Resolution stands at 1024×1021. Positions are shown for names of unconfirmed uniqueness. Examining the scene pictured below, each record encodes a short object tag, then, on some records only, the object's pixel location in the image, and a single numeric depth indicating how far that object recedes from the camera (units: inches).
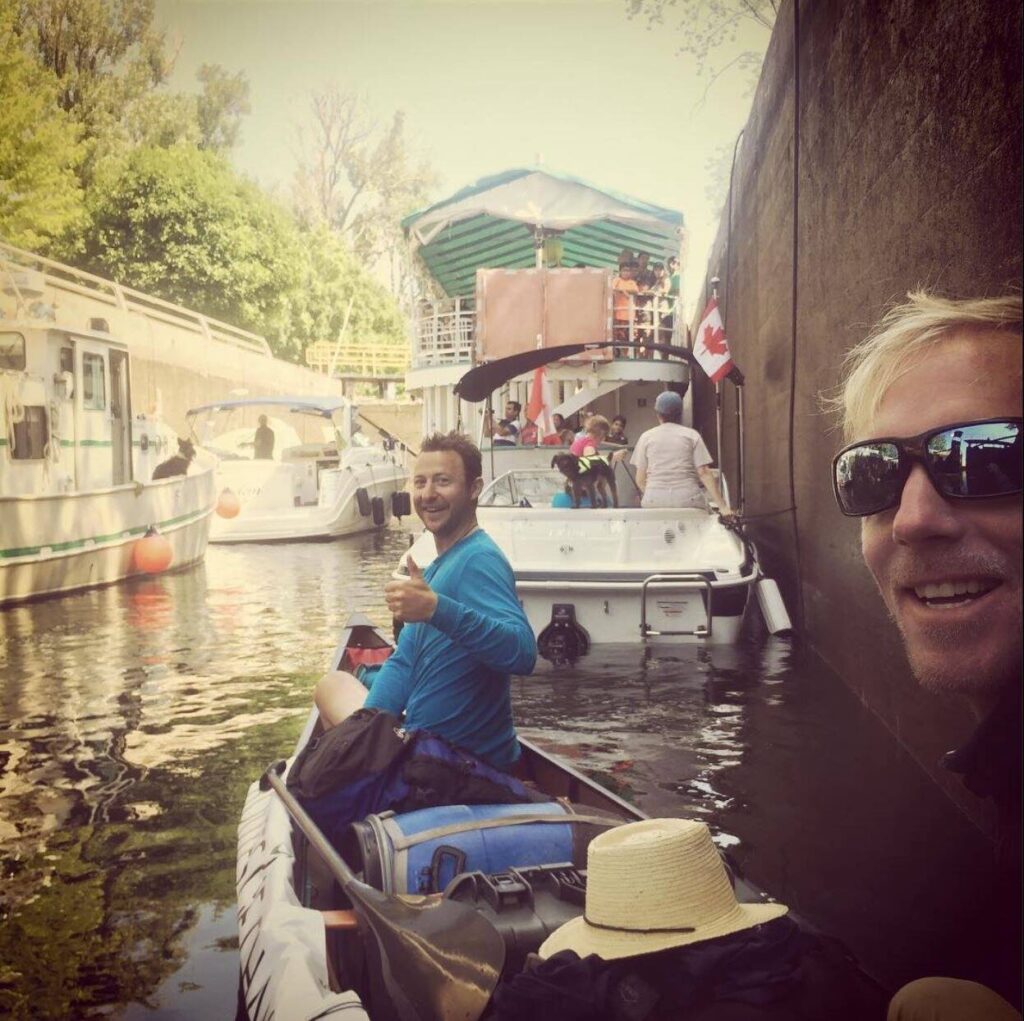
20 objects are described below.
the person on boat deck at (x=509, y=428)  313.1
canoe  62.9
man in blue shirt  85.8
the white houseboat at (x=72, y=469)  332.2
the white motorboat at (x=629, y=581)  221.3
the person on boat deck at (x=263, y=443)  528.1
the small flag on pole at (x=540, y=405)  339.6
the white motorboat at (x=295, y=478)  505.4
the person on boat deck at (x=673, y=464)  241.8
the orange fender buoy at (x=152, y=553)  388.2
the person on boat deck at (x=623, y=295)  370.6
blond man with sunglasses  32.8
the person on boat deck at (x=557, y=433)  318.7
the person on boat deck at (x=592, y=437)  269.9
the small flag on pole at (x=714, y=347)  232.2
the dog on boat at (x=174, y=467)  431.5
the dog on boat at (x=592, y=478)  261.1
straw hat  52.8
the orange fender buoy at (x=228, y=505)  505.0
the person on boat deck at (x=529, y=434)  333.1
